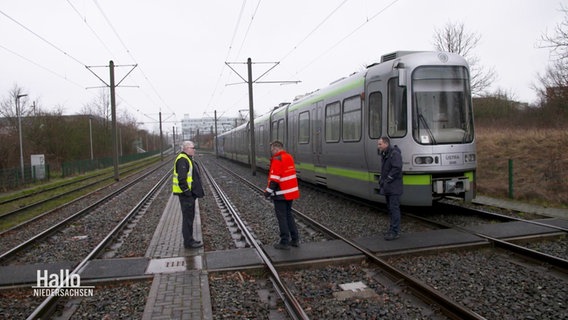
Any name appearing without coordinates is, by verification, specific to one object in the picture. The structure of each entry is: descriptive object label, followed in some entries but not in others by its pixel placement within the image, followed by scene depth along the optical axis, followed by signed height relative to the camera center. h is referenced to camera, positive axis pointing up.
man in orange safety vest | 6.76 -0.71
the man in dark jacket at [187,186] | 7.29 -0.69
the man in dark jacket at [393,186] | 7.30 -0.79
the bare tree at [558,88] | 17.99 +2.18
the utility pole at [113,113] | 24.14 +2.01
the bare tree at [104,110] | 51.79 +4.67
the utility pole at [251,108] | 23.75 +2.02
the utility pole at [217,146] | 60.19 -0.13
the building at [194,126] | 124.01 +6.44
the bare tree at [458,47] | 28.77 +6.37
